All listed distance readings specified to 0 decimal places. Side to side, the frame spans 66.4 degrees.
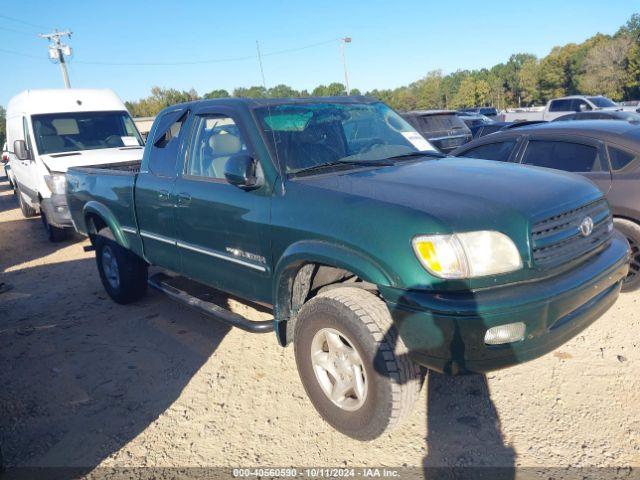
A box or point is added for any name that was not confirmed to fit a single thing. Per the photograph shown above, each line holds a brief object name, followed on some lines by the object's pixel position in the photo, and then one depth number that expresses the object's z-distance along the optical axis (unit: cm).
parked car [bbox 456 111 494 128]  2044
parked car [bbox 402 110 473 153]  1091
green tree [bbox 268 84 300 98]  4862
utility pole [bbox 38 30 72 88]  3181
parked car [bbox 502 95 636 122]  1881
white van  772
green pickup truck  238
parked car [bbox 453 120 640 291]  438
